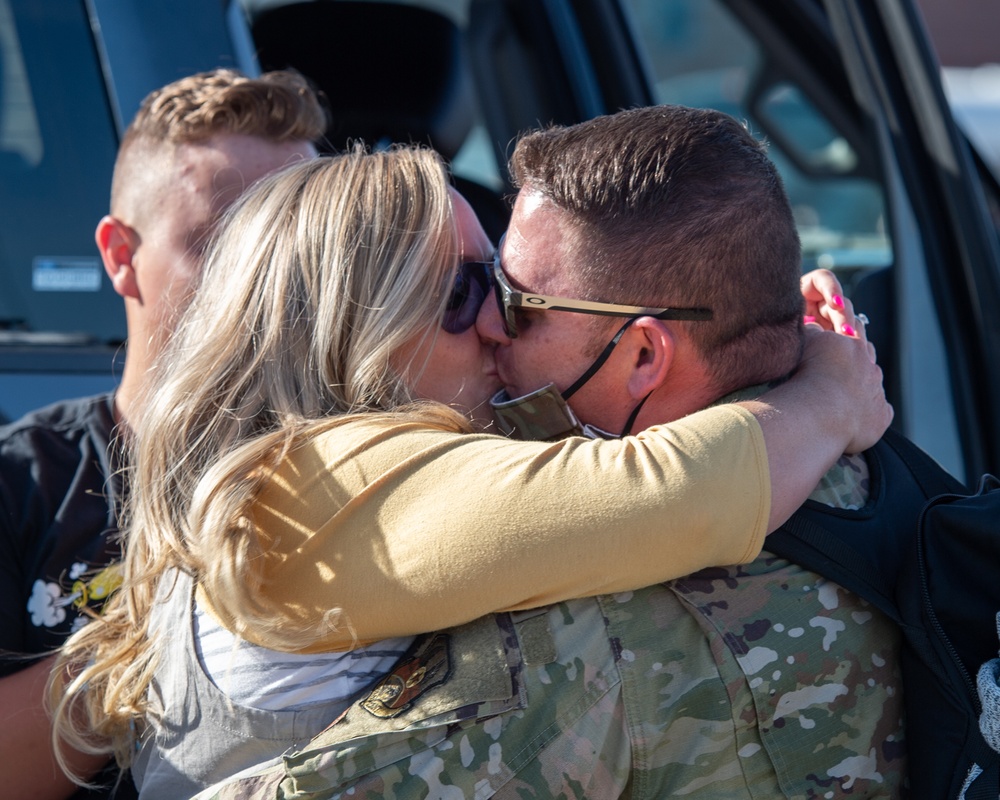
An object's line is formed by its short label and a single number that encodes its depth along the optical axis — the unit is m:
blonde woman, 3.12
